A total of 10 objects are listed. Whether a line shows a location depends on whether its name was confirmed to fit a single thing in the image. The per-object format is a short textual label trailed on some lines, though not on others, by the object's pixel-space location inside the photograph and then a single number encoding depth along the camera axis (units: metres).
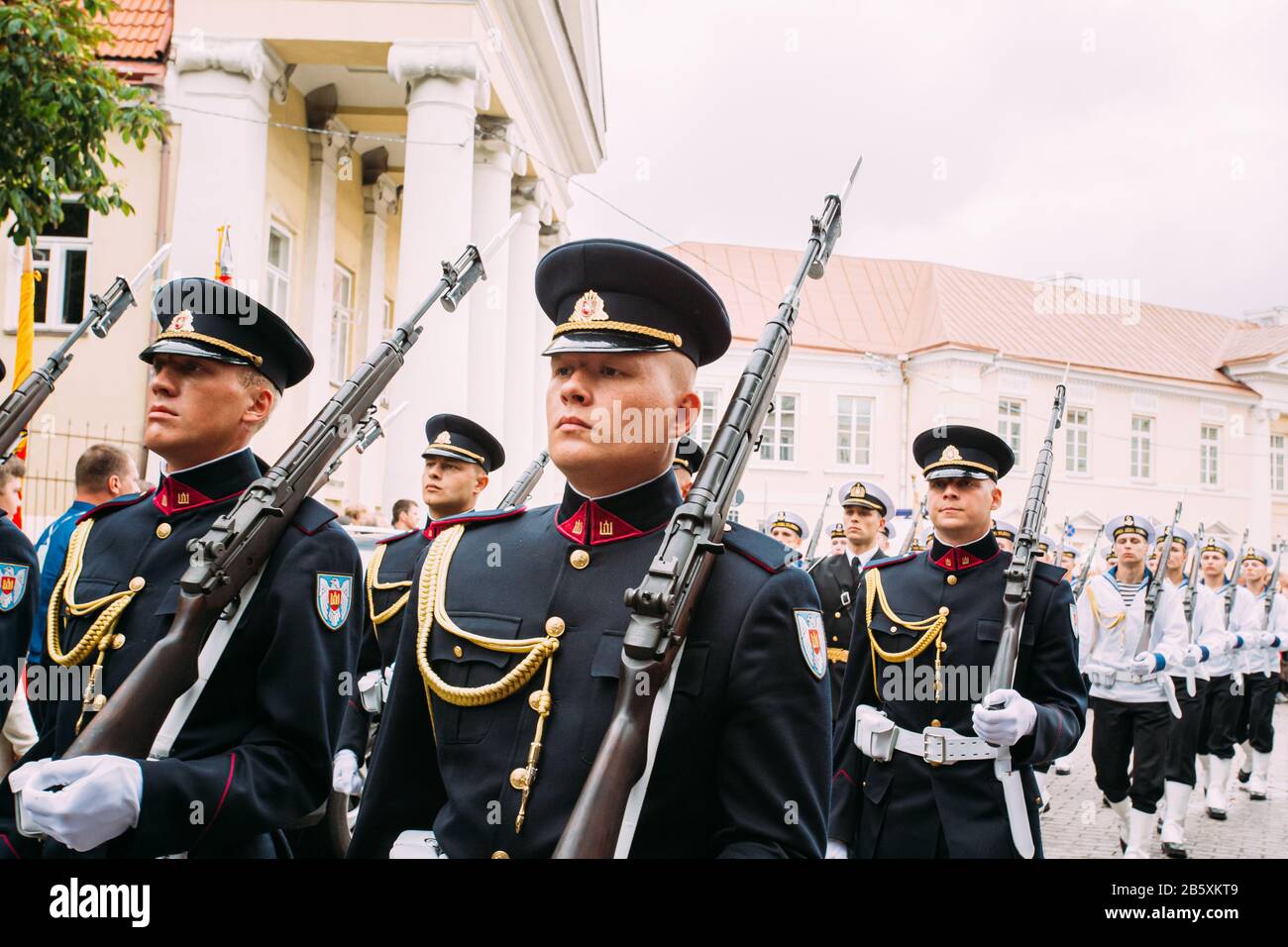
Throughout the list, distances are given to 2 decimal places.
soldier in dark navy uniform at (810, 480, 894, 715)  8.62
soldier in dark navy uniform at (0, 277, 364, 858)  2.37
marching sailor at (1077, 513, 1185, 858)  7.43
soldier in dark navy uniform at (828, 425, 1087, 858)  3.94
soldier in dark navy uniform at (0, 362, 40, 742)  3.59
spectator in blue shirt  5.67
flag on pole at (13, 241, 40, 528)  8.59
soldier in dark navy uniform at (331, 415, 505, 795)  4.98
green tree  7.05
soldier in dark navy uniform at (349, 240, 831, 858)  2.04
